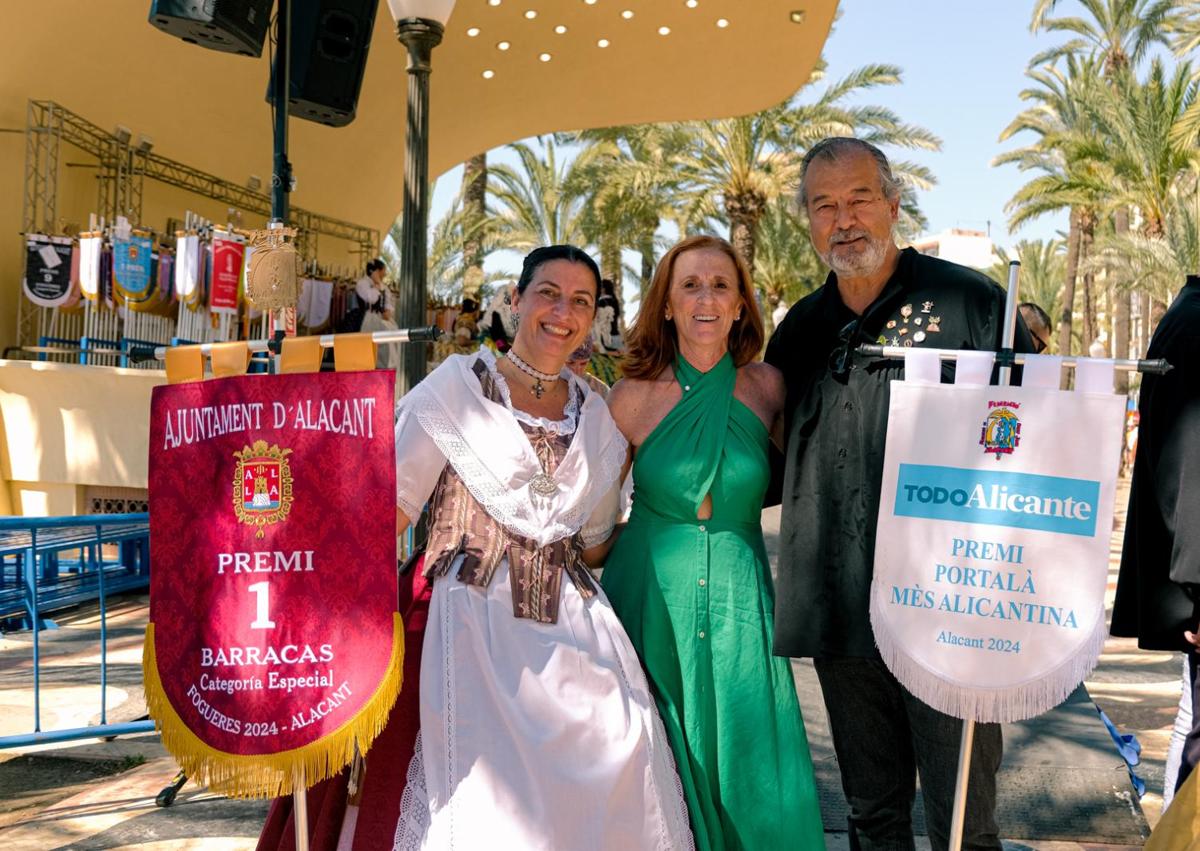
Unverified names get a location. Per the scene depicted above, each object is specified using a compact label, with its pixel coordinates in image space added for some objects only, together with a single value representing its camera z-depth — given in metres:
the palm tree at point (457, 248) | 21.39
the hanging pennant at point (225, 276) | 10.25
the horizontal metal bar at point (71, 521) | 4.02
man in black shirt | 2.83
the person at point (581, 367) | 3.34
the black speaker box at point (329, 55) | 5.57
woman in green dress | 2.91
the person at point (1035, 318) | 6.20
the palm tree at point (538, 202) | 23.23
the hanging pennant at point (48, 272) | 9.93
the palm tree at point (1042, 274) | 36.31
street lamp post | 5.39
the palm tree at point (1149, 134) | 19.42
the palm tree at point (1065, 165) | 22.64
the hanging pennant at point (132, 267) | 9.92
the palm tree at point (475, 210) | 21.44
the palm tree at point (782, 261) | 22.91
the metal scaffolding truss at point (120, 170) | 10.51
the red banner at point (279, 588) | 2.50
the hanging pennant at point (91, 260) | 9.86
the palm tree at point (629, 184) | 20.08
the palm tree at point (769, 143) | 19.31
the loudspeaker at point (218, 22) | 4.58
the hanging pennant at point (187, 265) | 10.23
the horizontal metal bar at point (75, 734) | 3.95
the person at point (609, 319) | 12.00
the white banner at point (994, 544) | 2.51
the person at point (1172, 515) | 2.51
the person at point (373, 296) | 13.45
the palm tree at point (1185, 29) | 19.45
